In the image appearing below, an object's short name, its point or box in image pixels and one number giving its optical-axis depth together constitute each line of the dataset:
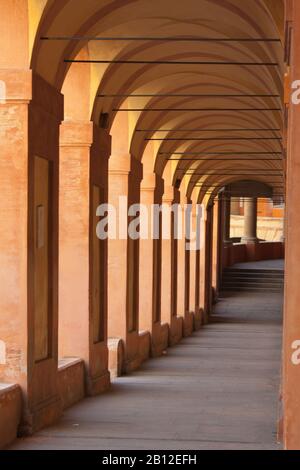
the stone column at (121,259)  18.91
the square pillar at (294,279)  6.39
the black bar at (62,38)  11.55
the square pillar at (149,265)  22.91
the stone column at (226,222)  53.51
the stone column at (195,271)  33.78
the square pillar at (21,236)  11.12
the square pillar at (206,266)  36.94
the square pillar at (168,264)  26.20
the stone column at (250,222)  54.09
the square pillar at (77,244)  14.84
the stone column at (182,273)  30.59
